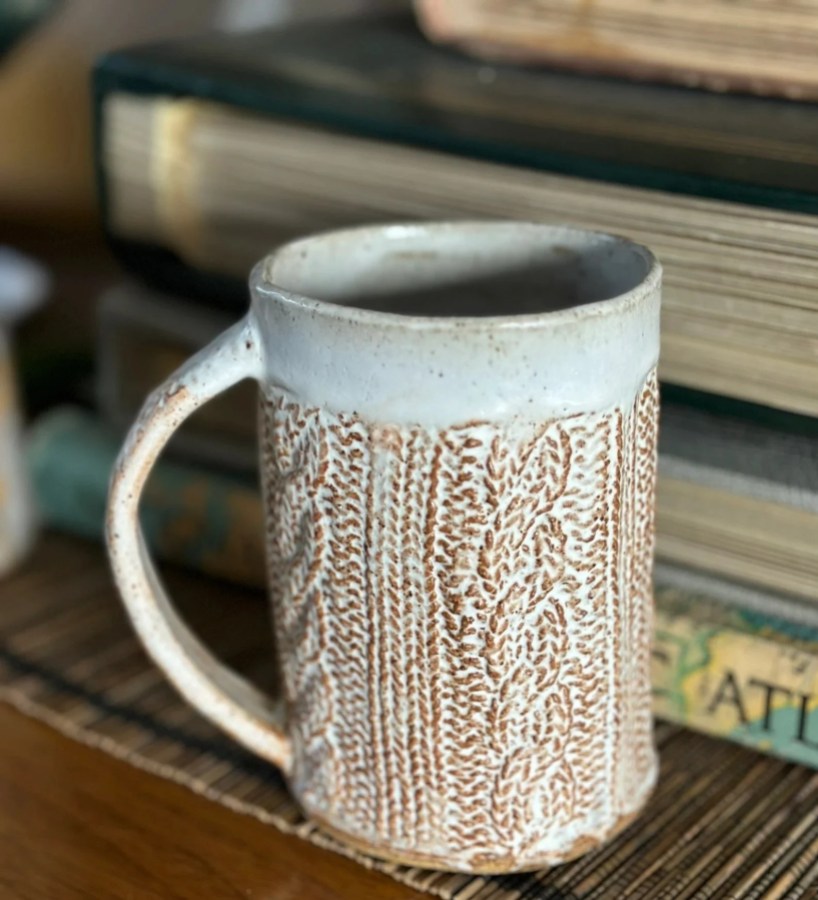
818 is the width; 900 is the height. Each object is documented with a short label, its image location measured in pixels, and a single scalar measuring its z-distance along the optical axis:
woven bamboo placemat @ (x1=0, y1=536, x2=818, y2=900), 0.41
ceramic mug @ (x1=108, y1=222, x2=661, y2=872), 0.36
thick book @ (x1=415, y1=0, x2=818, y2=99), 0.48
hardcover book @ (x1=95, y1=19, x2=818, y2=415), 0.43
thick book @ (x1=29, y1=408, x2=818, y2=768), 0.45
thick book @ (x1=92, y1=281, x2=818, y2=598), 0.45
